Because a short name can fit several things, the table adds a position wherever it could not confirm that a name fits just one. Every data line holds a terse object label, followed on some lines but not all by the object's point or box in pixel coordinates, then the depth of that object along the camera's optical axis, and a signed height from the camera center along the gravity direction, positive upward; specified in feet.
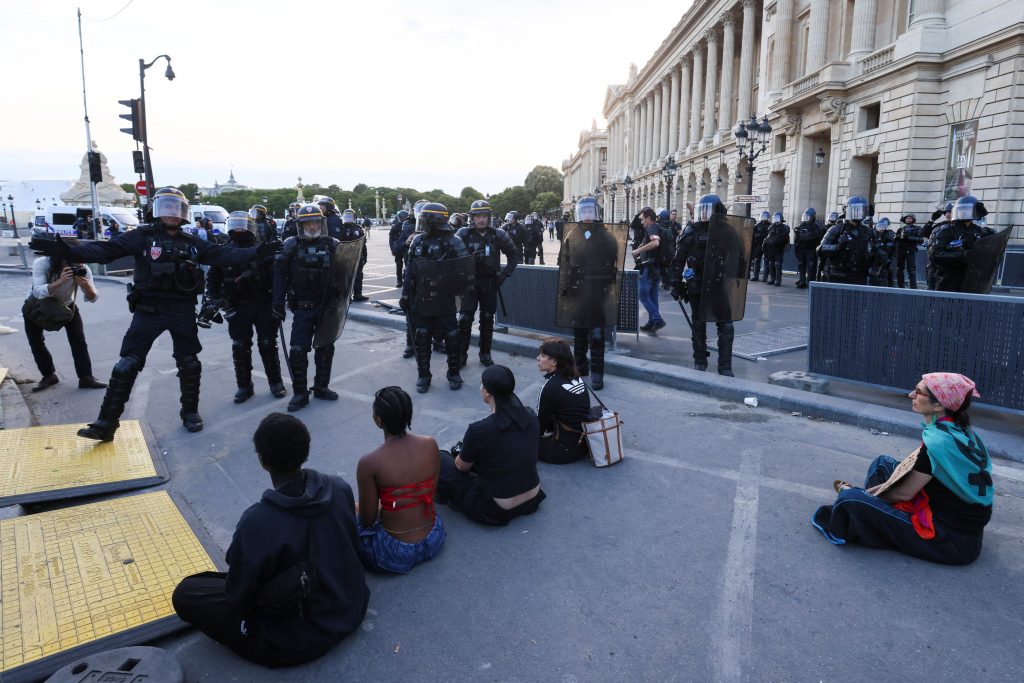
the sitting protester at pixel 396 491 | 10.18 -3.94
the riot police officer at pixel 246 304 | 20.11 -1.88
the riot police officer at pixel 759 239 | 58.05 +1.41
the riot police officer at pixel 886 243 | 39.88 +0.85
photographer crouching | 19.92 -1.81
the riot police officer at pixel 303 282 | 19.43 -1.11
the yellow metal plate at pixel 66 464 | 13.32 -5.13
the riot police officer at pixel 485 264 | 24.08 -0.55
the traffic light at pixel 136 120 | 51.29 +10.03
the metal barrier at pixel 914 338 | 16.47 -2.29
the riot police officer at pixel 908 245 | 46.16 +0.88
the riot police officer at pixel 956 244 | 24.93 +0.54
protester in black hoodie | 7.96 -4.22
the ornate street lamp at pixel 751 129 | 71.72 +14.87
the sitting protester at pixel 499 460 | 11.83 -3.95
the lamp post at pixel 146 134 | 53.25 +9.09
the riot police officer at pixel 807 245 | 50.87 +0.82
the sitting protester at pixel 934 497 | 9.97 -3.98
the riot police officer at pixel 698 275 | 22.36 -0.78
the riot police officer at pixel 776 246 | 53.57 +0.72
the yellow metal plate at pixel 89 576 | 8.57 -5.32
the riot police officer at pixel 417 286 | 22.03 -1.44
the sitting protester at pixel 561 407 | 14.70 -3.65
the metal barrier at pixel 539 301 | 27.76 -2.33
